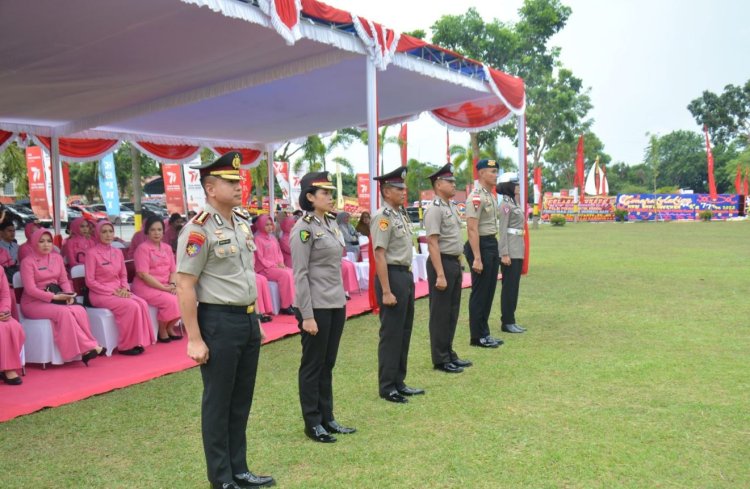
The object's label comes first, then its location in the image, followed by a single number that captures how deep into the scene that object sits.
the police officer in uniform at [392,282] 4.01
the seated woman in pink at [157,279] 6.00
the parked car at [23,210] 29.43
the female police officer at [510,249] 6.25
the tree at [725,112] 46.41
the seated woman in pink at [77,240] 6.53
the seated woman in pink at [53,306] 5.11
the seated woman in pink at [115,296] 5.61
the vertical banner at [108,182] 16.41
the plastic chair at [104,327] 5.53
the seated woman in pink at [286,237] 8.42
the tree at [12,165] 16.95
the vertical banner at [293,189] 21.39
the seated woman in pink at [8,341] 4.55
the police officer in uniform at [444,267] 4.68
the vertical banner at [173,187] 17.20
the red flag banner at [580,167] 24.58
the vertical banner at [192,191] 16.02
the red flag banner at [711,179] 33.38
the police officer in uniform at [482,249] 5.60
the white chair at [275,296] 7.26
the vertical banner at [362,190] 20.56
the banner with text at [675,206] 34.06
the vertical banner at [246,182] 17.01
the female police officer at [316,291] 3.29
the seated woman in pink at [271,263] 7.32
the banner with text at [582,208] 37.06
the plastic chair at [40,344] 5.09
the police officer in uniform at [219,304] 2.53
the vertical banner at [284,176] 21.05
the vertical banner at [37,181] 16.45
